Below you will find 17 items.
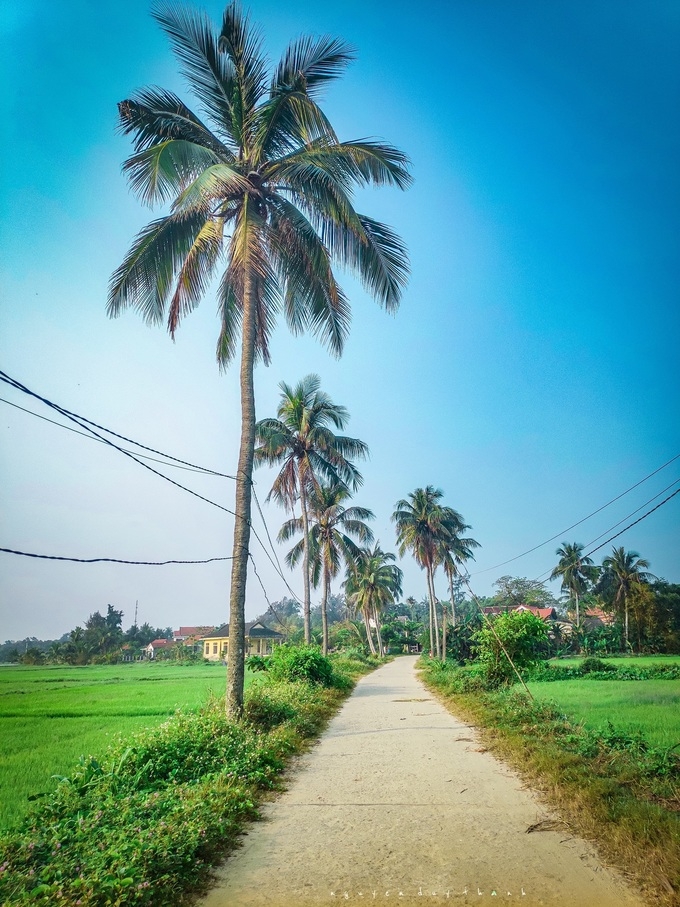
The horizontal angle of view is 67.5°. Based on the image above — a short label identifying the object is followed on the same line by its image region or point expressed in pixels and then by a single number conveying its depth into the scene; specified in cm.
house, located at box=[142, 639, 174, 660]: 6376
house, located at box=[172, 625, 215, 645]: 7249
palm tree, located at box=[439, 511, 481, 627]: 3444
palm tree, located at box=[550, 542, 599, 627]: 5084
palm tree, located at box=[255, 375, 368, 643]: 1952
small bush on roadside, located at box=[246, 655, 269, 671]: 1541
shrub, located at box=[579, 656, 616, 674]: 2594
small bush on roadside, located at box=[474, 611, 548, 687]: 1366
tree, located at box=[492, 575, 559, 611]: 6867
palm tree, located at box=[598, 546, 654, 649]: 4454
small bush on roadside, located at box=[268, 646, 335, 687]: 1389
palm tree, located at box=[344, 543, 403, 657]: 4369
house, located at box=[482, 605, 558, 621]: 5849
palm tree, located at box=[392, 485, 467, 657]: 3234
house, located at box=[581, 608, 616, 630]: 5022
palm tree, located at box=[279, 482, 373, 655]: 2330
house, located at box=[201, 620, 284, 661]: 5393
